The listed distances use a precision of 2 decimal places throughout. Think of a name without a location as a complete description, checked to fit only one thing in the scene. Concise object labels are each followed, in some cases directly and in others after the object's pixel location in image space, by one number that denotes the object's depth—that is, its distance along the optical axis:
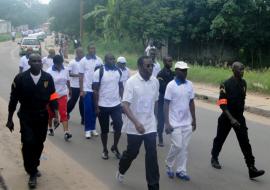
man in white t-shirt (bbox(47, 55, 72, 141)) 9.38
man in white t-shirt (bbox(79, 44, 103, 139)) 9.55
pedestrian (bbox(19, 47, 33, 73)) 12.02
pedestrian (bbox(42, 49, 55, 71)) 11.94
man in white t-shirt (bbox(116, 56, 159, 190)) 5.85
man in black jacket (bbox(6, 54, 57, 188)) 6.28
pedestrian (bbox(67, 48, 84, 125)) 10.47
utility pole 39.71
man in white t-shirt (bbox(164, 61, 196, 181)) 6.62
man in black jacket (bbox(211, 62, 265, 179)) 6.84
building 109.31
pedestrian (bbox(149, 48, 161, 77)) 9.34
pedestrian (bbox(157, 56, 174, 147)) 8.38
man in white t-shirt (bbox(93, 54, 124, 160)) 7.82
